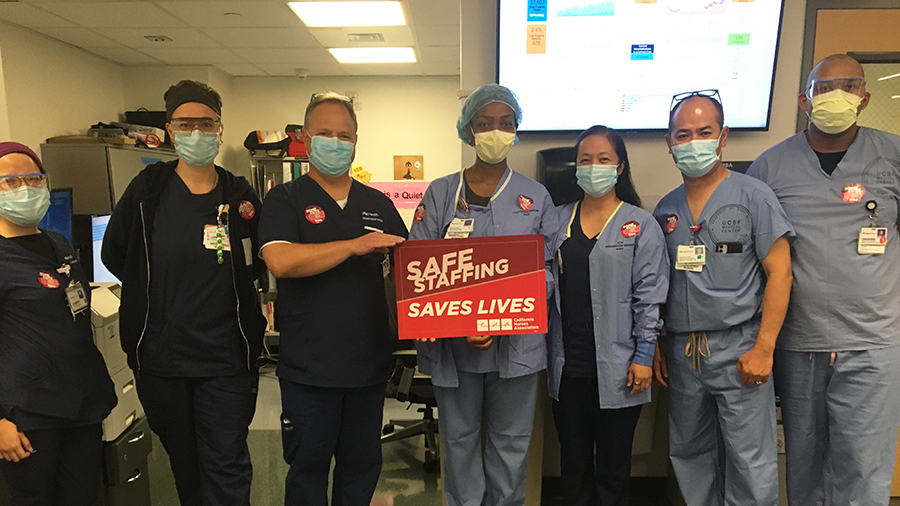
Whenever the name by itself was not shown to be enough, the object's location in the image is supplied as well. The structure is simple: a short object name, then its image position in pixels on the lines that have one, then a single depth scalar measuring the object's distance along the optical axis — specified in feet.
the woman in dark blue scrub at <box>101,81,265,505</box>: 5.32
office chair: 9.19
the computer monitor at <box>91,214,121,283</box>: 9.25
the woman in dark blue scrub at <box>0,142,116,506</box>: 4.84
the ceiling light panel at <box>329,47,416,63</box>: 18.07
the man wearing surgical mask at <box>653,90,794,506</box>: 5.62
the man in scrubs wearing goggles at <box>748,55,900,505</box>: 5.68
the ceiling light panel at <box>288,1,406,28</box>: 13.53
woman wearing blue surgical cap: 5.73
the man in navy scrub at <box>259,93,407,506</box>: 5.32
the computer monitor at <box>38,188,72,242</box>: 8.64
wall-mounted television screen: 7.71
